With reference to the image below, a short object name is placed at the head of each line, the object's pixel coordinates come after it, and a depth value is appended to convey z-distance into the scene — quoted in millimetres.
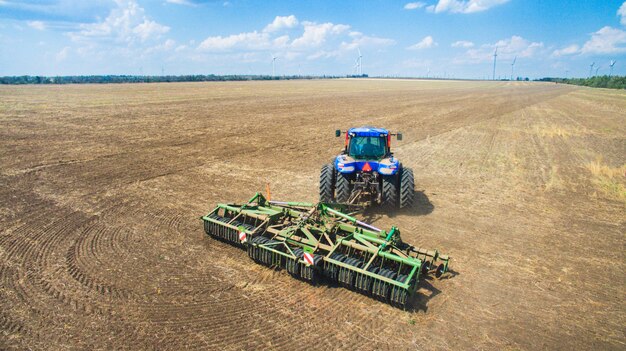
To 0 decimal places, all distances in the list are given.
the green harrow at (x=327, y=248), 6086
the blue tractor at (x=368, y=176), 9234
